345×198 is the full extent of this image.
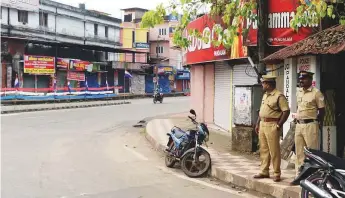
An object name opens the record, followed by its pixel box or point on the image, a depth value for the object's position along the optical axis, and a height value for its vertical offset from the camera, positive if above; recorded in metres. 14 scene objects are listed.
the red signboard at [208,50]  12.44 +1.25
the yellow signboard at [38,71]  35.22 +1.45
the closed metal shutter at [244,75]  13.45 +0.41
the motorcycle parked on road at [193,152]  8.36 -1.22
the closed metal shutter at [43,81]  37.47 +0.62
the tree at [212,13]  8.78 +1.52
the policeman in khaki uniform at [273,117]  7.05 -0.46
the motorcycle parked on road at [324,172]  4.94 -0.98
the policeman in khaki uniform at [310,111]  6.55 -0.34
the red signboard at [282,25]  10.62 +1.54
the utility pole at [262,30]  10.20 +1.40
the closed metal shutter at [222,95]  15.08 -0.23
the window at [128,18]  67.31 +10.77
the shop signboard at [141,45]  59.56 +5.84
